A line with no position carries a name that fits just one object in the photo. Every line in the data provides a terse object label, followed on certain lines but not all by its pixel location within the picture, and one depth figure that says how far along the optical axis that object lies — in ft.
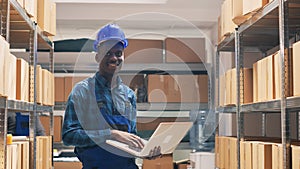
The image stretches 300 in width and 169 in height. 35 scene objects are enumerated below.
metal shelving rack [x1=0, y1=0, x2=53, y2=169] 6.67
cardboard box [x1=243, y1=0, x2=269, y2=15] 7.70
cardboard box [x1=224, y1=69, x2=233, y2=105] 10.64
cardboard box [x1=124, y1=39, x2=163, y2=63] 15.52
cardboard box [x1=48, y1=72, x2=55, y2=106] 11.36
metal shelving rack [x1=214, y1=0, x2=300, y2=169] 6.57
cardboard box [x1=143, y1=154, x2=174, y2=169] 14.51
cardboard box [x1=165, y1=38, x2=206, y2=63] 15.35
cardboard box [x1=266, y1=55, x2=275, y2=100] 7.42
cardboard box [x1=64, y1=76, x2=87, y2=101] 15.14
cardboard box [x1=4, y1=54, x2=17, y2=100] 6.51
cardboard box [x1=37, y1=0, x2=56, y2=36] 9.81
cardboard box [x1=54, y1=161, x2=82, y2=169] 14.23
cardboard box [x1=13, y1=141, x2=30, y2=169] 7.76
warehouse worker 10.62
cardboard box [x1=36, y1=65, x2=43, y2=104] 9.66
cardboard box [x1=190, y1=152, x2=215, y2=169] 14.46
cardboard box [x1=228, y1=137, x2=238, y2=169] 9.90
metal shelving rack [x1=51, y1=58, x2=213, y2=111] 15.25
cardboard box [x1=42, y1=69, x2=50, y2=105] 10.38
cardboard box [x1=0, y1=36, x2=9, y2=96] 6.11
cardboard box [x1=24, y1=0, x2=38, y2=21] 8.25
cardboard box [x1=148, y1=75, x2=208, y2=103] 15.24
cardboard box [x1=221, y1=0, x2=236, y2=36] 10.09
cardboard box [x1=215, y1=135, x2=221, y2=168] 12.22
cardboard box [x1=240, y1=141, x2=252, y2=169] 8.55
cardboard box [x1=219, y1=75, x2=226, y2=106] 11.63
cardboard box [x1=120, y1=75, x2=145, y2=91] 15.53
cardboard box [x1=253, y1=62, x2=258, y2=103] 8.75
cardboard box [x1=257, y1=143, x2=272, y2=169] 7.45
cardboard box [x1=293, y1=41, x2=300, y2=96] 6.14
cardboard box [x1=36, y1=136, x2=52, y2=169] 9.65
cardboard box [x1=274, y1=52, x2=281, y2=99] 6.96
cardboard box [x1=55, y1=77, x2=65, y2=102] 15.15
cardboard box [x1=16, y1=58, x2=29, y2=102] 7.90
